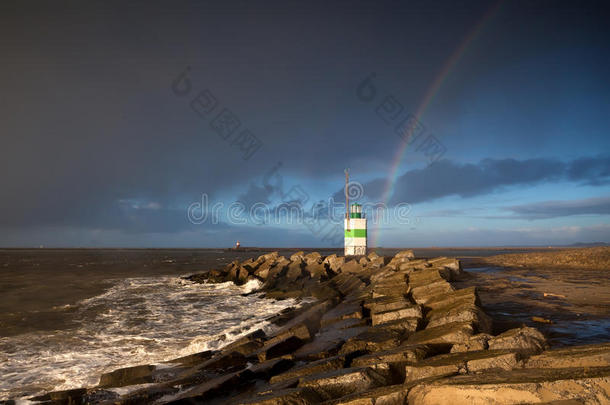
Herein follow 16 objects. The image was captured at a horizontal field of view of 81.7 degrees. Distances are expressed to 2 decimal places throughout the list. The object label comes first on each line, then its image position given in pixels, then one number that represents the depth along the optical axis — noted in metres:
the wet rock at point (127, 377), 6.42
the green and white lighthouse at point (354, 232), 28.39
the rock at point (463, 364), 3.84
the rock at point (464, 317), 5.73
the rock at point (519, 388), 2.78
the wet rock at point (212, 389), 5.04
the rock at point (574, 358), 3.43
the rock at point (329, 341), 6.27
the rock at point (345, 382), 4.06
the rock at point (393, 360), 4.41
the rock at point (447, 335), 5.11
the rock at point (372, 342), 5.76
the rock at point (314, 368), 5.00
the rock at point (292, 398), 3.86
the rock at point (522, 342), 4.36
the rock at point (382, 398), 3.38
